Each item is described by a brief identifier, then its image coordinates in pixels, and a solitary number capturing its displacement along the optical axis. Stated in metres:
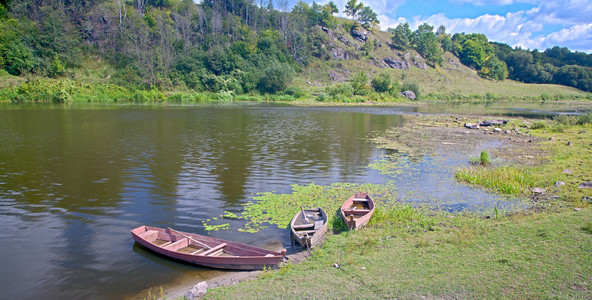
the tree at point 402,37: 151.75
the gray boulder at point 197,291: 6.97
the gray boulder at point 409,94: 92.00
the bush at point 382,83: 91.19
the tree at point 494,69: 144.75
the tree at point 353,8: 165.50
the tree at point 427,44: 151.12
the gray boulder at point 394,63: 135.02
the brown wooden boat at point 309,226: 9.45
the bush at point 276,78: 85.25
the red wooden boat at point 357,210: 10.61
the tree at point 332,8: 164.45
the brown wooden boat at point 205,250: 8.35
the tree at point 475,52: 163.12
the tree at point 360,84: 89.75
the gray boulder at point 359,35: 149.25
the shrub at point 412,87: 94.38
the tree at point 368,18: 162.50
